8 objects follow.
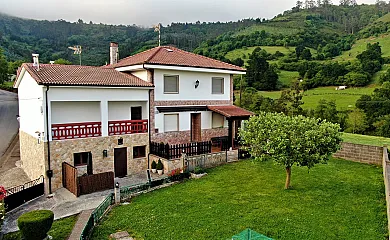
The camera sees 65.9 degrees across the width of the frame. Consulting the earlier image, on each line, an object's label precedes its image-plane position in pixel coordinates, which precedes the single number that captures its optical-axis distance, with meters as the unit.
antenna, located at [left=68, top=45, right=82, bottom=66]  24.16
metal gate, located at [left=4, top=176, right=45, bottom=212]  12.88
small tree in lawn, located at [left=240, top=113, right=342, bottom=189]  12.00
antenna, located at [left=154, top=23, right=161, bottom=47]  23.05
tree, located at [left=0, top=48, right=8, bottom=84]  45.17
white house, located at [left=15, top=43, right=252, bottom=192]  15.33
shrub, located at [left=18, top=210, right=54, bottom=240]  9.19
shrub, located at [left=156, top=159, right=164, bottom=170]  17.03
